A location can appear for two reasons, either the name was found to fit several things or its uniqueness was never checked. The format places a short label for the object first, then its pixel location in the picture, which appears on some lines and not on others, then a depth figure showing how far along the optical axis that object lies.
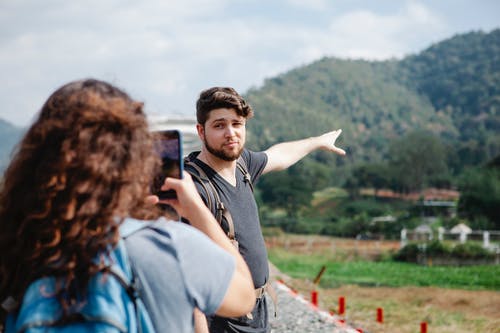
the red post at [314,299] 9.62
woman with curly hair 1.17
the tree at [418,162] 76.06
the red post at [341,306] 8.74
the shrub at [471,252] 28.62
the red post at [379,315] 8.32
